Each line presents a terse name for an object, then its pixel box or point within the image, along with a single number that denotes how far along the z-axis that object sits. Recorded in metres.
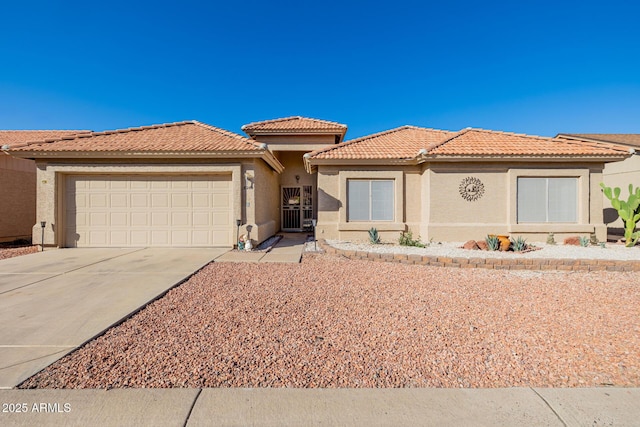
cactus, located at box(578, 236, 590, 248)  10.08
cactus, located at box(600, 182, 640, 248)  10.10
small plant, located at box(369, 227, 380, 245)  10.98
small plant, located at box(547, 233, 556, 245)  10.75
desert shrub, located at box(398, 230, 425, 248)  10.32
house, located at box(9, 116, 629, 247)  10.37
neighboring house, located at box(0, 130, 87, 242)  12.62
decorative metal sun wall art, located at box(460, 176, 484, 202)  11.30
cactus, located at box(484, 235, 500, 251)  9.41
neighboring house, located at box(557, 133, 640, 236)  14.20
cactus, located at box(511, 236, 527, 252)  9.27
